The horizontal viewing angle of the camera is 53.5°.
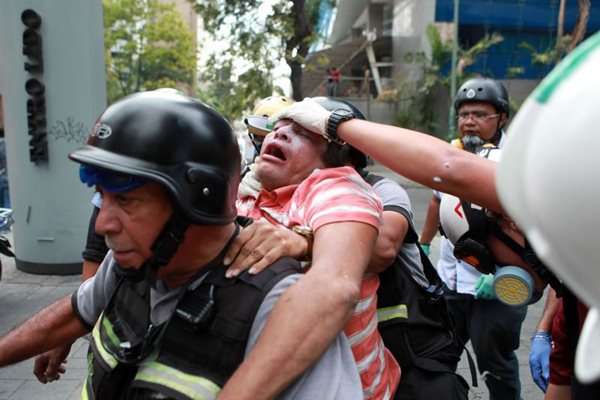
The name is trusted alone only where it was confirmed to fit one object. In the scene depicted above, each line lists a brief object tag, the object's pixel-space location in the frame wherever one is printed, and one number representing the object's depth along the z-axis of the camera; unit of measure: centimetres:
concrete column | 645
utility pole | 1861
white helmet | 67
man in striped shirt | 124
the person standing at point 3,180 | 968
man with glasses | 317
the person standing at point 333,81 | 2441
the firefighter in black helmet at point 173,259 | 131
